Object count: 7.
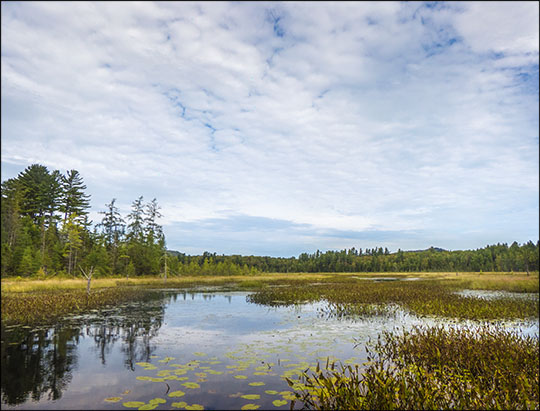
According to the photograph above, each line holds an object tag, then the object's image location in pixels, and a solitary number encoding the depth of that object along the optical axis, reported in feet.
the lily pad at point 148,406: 25.09
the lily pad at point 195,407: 25.18
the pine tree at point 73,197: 148.25
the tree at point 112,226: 222.48
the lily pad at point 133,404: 25.75
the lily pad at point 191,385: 29.73
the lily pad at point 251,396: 27.40
